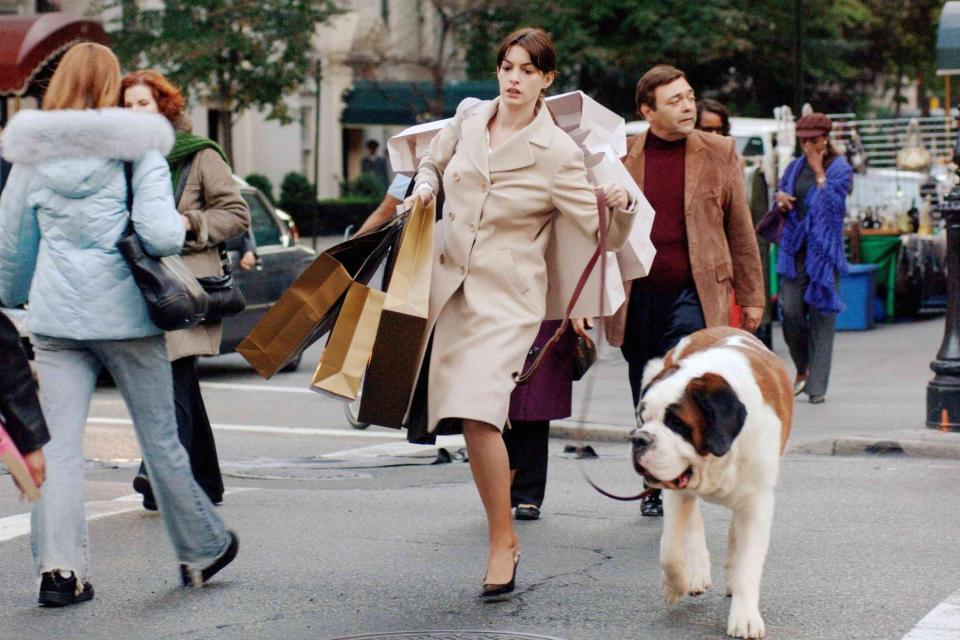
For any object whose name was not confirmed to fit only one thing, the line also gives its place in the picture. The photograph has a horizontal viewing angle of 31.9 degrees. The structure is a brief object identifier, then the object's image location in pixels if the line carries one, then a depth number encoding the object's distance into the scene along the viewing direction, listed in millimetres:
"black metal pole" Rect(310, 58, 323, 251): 26767
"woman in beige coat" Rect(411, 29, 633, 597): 6000
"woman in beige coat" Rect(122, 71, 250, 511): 7336
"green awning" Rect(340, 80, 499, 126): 39031
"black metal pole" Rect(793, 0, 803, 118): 23891
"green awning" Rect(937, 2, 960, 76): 18359
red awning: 19453
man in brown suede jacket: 7359
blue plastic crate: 18172
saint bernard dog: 5223
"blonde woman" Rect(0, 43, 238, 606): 5777
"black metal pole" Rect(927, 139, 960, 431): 10453
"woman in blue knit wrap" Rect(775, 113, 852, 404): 12391
